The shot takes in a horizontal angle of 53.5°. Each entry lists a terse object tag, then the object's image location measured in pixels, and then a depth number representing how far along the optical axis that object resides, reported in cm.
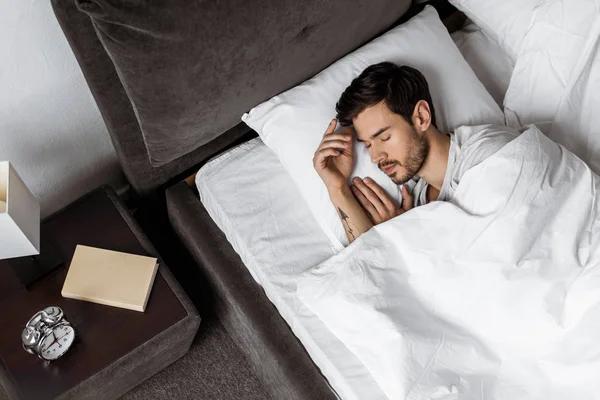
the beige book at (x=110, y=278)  134
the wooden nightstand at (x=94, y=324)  127
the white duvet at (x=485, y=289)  116
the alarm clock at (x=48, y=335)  125
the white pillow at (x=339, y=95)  138
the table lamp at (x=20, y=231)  119
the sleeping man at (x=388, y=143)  135
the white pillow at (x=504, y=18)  160
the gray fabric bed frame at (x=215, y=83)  109
